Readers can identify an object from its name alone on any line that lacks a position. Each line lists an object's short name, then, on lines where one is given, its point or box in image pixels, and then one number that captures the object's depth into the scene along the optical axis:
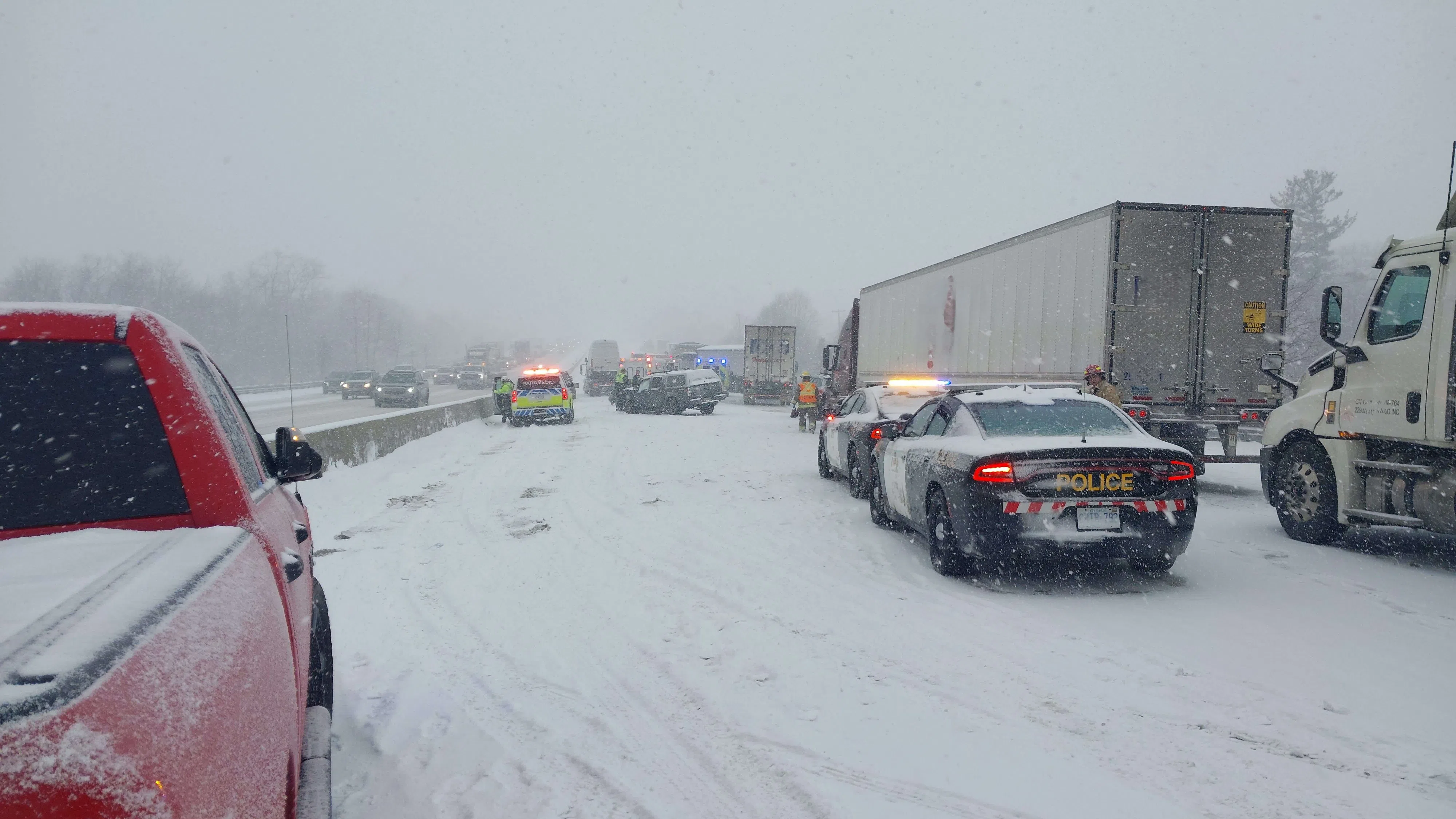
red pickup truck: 1.40
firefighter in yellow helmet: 12.49
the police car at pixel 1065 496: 6.91
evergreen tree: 56.88
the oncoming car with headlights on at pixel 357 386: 50.97
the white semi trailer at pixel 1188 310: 12.95
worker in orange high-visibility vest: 26.17
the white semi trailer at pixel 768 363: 42.38
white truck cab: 7.70
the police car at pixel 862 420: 12.27
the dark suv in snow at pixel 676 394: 34.66
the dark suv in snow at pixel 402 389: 41.91
